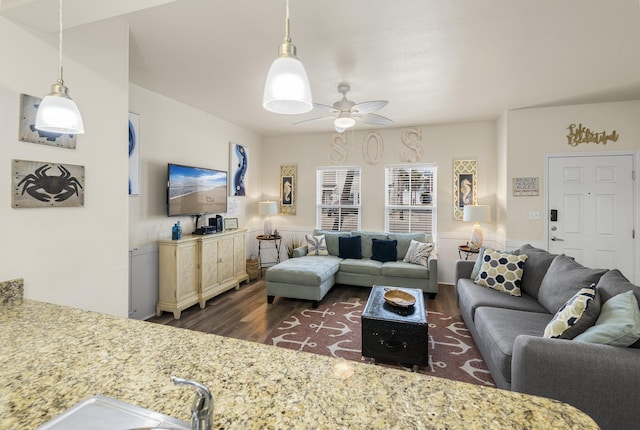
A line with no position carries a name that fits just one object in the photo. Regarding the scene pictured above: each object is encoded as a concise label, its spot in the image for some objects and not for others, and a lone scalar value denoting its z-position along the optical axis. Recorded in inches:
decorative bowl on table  103.8
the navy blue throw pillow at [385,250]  182.2
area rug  95.7
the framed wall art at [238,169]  197.3
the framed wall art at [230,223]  182.5
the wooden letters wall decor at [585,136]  149.7
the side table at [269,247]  224.5
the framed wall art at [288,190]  230.8
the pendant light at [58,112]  47.4
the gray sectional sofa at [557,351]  57.6
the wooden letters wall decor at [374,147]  201.6
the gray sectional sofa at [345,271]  151.2
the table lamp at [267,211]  214.5
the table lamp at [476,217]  171.3
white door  149.2
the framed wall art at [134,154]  128.2
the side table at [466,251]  172.1
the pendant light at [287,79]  37.7
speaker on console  168.2
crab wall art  62.7
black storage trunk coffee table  93.4
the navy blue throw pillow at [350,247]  190.9
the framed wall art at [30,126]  62.9
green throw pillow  60.4
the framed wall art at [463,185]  190.4
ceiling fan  114.6
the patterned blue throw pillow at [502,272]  116.6
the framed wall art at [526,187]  160.1
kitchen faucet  24.6
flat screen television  146.2
